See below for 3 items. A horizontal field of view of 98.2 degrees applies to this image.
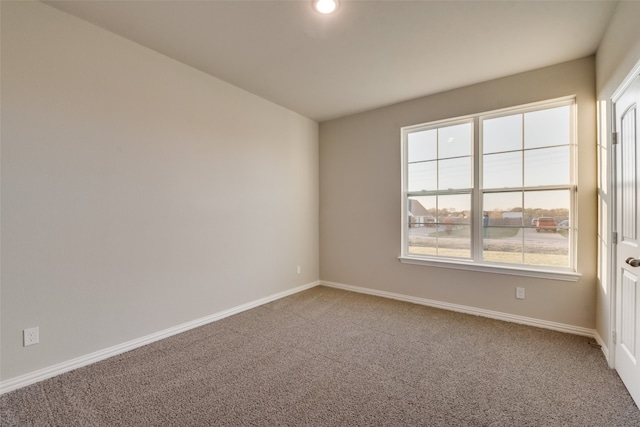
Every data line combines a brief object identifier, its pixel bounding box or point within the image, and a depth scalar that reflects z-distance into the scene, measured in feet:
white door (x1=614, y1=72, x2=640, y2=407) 5.58
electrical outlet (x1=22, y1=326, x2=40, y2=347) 6.34
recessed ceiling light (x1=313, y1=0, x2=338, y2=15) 6.47
